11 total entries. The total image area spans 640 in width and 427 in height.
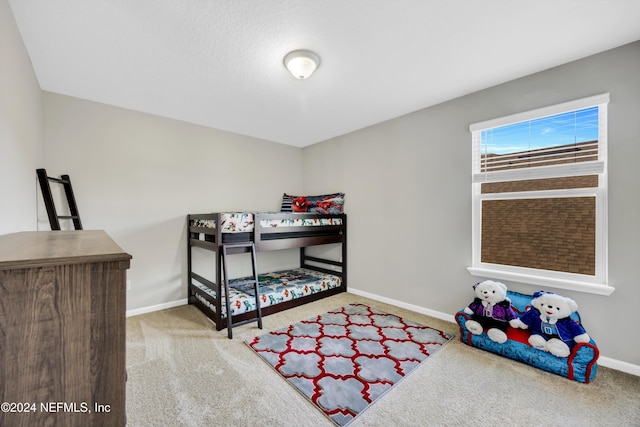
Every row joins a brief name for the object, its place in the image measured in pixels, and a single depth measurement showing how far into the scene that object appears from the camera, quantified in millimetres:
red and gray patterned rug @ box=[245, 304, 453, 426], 1678
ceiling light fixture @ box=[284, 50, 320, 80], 1937
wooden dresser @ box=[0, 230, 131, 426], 645
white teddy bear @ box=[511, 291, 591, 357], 1834
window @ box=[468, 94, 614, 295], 2035
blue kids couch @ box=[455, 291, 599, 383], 1770
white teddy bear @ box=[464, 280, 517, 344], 2102
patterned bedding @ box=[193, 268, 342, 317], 2713
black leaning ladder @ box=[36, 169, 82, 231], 2186
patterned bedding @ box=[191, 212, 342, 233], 2668
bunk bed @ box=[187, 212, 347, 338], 2648
